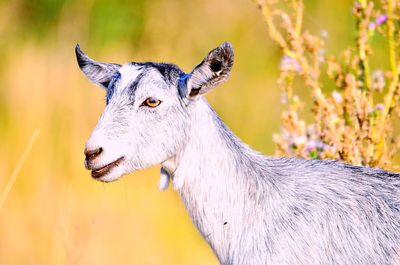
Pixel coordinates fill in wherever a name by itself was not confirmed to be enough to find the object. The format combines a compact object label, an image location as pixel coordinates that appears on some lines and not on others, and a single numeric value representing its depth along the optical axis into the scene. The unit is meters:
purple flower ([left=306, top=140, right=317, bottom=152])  15.66
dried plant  15.50
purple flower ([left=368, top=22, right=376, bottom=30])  15.59
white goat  11.94
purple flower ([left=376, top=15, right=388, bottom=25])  15.63
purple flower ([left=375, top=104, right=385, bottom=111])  15.65
